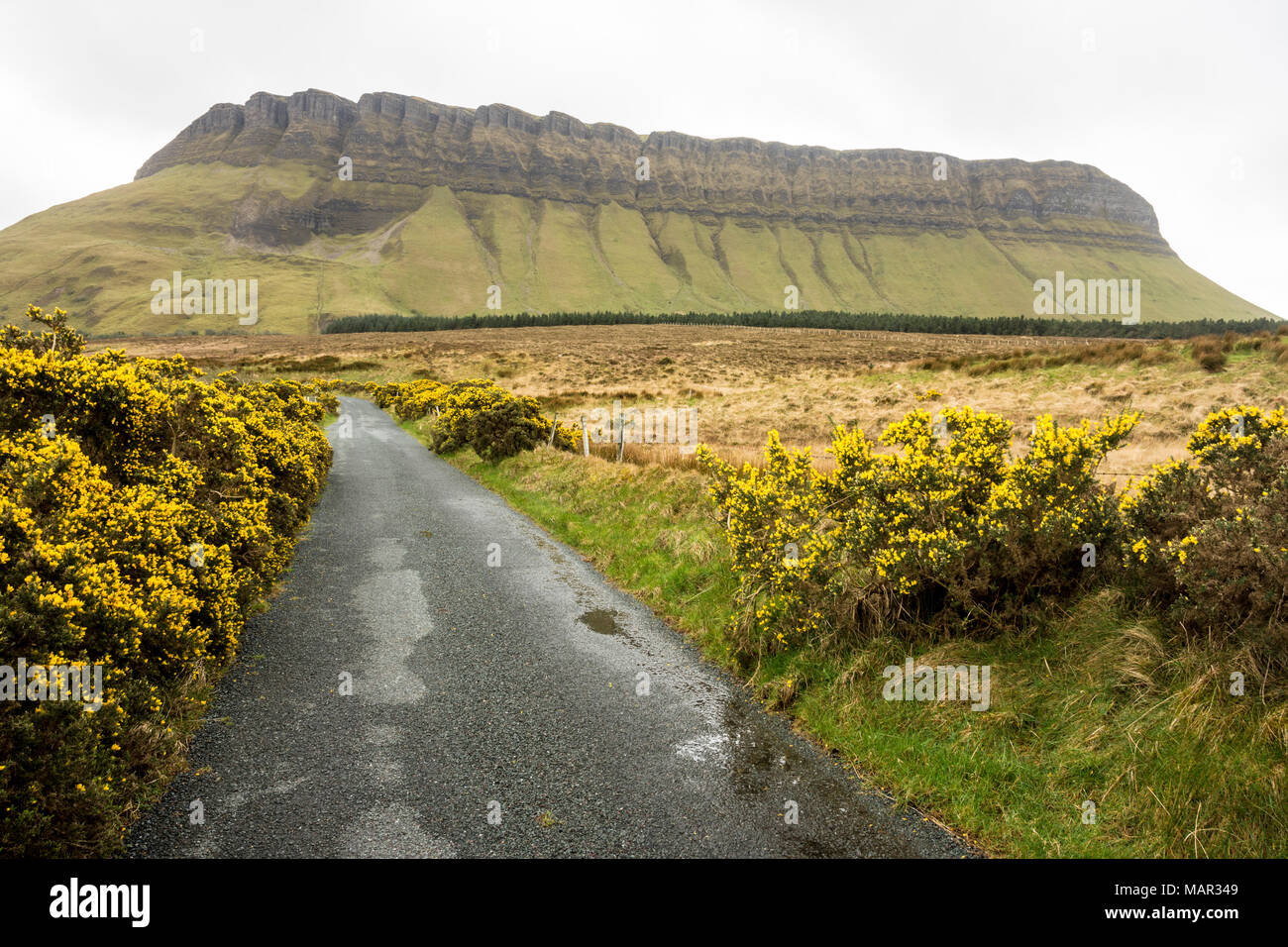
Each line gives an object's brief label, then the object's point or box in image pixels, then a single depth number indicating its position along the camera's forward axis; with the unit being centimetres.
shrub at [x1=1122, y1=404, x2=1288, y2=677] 459
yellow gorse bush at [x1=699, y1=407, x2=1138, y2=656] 642
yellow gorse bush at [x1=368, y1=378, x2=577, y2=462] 2347
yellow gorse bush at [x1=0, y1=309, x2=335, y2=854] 410
